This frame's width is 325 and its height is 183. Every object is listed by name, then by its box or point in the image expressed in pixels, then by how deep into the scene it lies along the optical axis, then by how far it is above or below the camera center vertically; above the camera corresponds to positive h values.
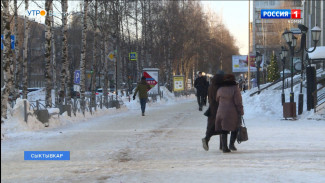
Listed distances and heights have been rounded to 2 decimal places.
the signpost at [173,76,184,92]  50.66 -0.75
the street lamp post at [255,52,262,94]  41.26 +1.22
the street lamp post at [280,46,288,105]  33.09 +1.26
